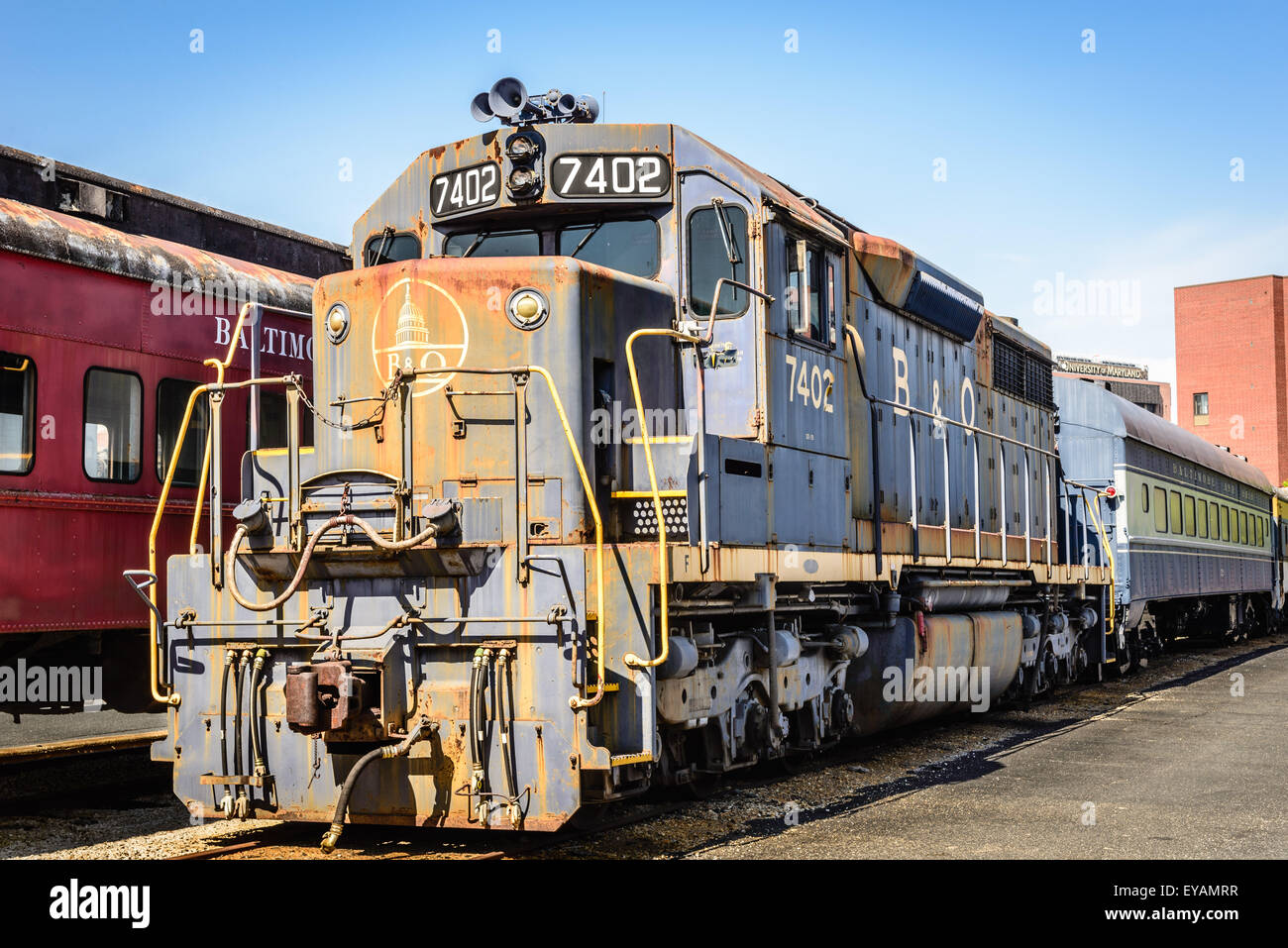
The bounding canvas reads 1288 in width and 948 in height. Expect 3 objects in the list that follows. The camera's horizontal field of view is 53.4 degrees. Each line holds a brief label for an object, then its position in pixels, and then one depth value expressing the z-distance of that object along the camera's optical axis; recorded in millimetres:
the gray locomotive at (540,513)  6215
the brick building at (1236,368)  56406
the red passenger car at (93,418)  8523
